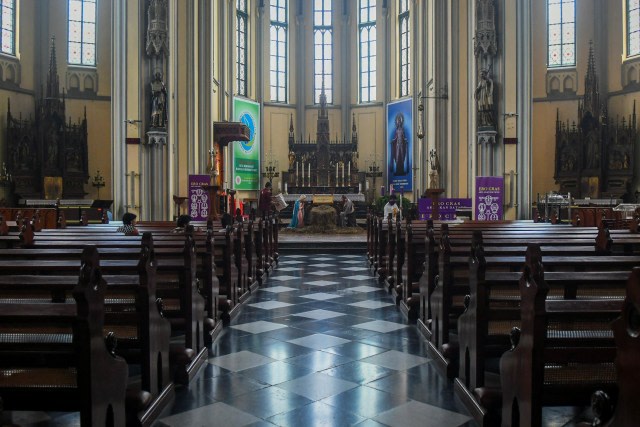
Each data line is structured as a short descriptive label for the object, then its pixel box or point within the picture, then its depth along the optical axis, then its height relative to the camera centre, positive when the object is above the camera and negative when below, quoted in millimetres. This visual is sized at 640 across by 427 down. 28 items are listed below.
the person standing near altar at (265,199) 17250 +141
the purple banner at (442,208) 14383 -128
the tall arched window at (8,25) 19031 +6042
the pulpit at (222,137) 19156 +2333
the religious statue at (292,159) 25875 +2026
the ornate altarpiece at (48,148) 18422 +1884
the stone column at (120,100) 16047 +2935
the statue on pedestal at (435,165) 19180 +1336
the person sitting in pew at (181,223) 7406 -254
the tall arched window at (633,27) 19922 +6176
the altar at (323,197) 21206 +249
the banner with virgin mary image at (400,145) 25250 +2658
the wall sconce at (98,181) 20255 +832
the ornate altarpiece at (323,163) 25547 +1839
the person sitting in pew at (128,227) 7547 -310
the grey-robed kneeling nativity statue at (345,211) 20703 -281
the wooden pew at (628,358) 1496 -423
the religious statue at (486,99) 16844 +3089
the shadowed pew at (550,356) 2559 -705
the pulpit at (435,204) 14127 -26
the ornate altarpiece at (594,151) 19359 +1789
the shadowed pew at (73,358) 2475 -696
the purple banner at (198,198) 13945 +144
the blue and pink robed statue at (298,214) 20394 -379
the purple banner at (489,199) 14625 +98
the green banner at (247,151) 24688 +2351
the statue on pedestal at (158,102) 16062 +2891
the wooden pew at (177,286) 4090 -675
